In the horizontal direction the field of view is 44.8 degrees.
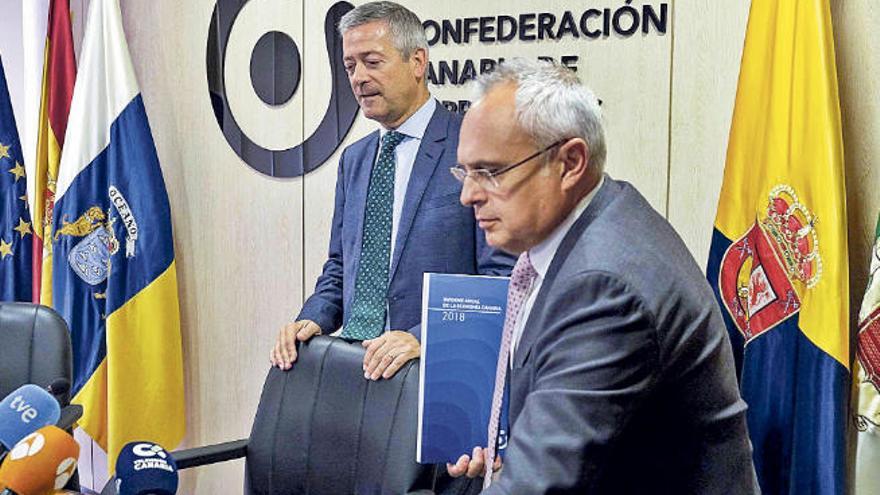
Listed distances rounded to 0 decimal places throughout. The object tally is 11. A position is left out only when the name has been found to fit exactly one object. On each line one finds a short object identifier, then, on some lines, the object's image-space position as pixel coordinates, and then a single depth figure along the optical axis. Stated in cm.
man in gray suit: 143
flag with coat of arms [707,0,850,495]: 267
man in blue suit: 277
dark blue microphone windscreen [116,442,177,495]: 177
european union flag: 422
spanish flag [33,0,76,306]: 436
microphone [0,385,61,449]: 198
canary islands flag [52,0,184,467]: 417
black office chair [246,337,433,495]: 233
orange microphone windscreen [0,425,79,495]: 174
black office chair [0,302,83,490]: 311
